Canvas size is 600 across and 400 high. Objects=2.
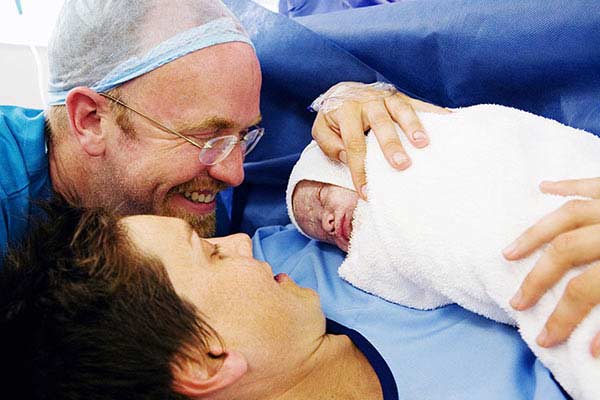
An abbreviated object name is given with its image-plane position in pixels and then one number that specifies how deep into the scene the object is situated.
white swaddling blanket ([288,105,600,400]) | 0.85
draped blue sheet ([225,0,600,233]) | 1.18
